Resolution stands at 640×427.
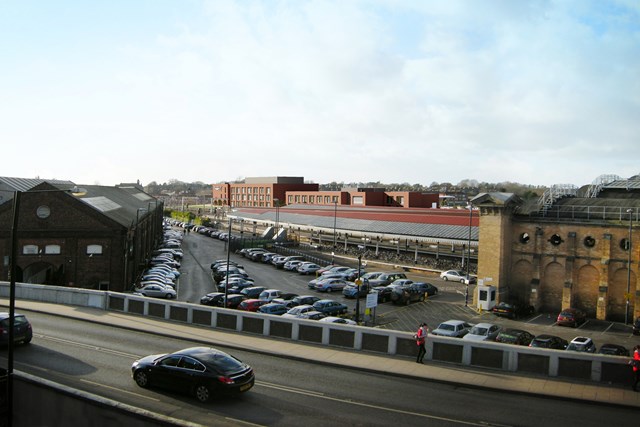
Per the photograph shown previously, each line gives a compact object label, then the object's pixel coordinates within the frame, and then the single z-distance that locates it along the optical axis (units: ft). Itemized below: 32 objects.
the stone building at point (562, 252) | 136.15
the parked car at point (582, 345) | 91.33
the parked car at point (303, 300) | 128.57
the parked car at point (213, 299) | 132.26
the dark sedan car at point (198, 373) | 52.49
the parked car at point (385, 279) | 168.18
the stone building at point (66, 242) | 144.36
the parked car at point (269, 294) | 137.31
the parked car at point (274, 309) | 116.15
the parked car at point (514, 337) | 94.79
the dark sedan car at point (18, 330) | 71.05
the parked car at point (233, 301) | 130.11
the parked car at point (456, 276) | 184.01
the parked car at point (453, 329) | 102.58
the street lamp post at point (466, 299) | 150.67
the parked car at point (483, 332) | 99.04
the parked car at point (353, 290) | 151.25
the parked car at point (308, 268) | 195.42
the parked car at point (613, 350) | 84.94
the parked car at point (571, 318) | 129.90
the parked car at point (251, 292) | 141.49
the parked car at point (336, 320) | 98.84
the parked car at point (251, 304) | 122.52
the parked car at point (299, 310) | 111.34
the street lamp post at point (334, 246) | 238.37
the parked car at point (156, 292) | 140.36
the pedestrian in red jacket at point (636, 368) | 56.29
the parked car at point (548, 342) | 89.30
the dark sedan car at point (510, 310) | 137.90
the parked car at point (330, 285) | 162.18
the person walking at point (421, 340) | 65.53
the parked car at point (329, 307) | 123.44
